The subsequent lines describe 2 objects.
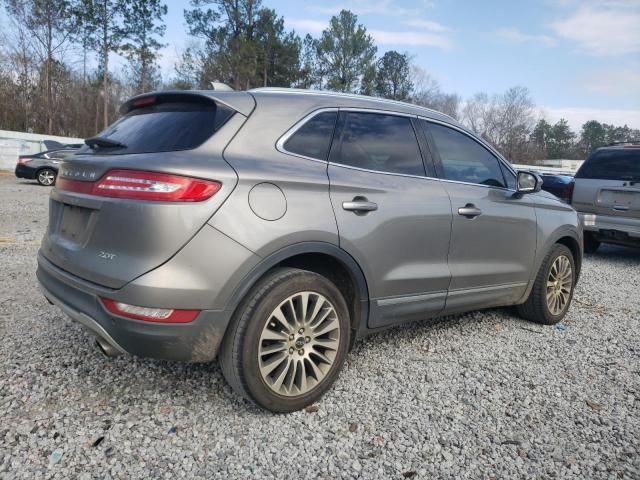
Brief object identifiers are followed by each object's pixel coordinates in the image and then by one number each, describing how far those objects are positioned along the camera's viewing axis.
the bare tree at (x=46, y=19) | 31.62
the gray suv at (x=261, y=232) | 2.26
